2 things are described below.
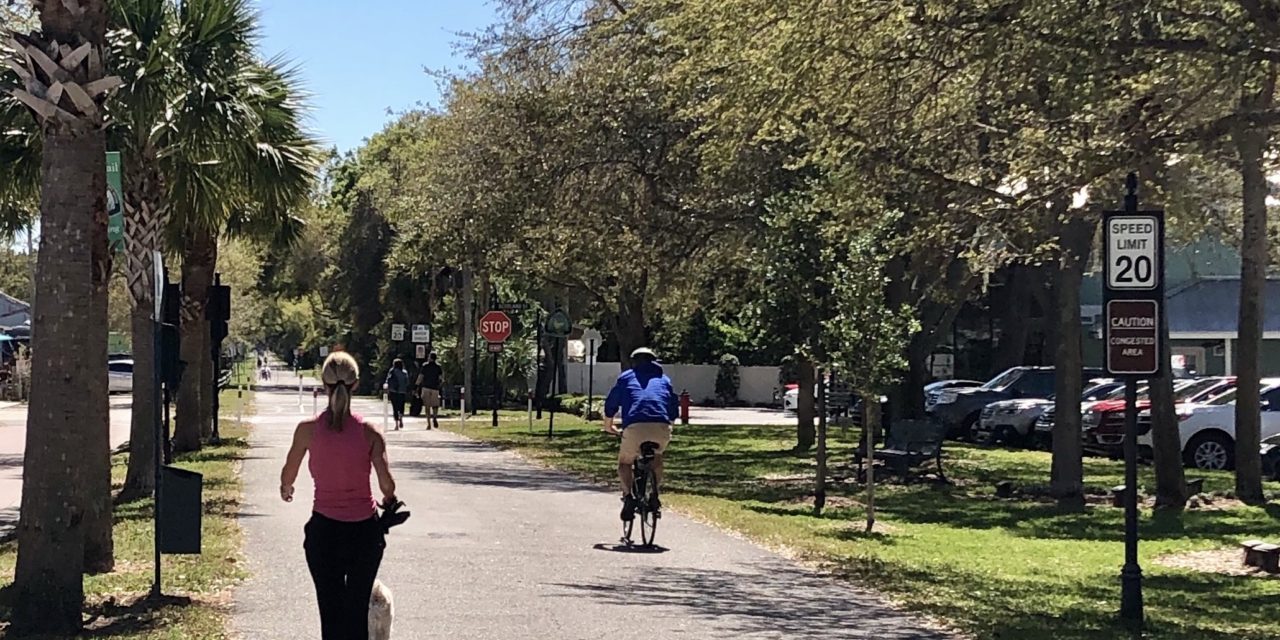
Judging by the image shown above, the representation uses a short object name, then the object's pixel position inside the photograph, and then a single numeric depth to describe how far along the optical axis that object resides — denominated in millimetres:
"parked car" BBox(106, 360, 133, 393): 58062
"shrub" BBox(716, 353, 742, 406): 58188
